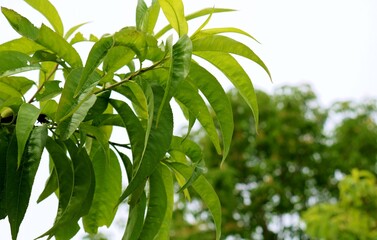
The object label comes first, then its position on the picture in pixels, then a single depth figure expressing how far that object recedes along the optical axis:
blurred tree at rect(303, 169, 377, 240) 9.02
